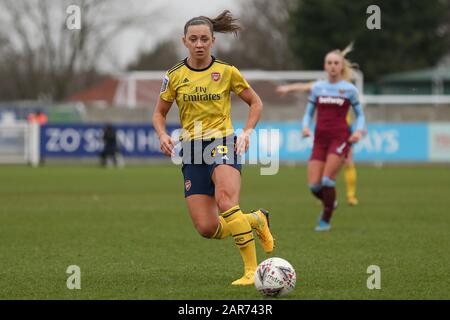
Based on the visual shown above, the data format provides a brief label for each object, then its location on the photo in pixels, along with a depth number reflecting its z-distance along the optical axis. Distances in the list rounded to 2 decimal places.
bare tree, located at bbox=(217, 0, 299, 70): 72.19
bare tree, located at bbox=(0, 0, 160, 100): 64.50
